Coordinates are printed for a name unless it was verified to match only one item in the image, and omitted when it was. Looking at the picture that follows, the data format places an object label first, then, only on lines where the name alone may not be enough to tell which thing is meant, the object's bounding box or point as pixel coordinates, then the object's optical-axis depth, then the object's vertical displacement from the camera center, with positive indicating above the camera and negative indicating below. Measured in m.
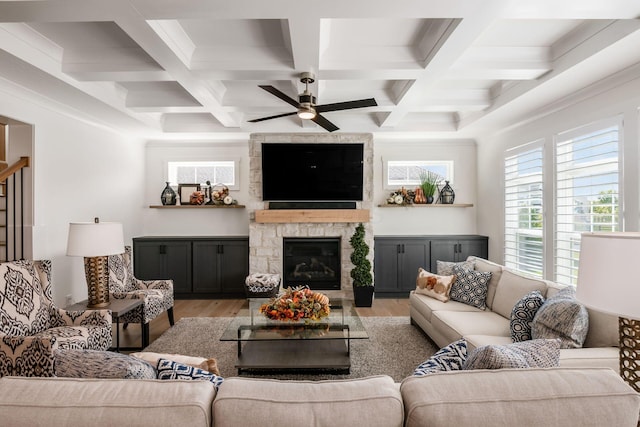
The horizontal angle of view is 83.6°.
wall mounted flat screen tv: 5.38 +0.66
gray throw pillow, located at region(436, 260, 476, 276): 3.95 -0.59
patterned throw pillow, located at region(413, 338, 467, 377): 1.46 -0.61
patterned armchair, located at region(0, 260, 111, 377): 2.06 -0.80
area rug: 3.03 -1.31
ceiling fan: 2.97 +0.94
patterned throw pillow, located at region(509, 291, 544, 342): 2.46 -0.71
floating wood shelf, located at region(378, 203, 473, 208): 5.82 +0.15
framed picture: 5.94 +0.41
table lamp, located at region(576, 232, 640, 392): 1.25 -0.24
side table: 3.11 -0.83
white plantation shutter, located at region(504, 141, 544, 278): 4.36 +0.05
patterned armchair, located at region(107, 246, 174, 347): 3.57 -0.84
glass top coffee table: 2.81 -1.15
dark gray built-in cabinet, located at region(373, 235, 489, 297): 5.61 -0.70
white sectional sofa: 2.04 -0.83
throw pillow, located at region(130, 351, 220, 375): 1.68 -0.71
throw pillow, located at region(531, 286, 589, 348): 2.16 -0.67
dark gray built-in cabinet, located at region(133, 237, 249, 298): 5.58 -0.80
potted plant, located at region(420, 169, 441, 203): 5.86 +0.53
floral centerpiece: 3.07 -0.81
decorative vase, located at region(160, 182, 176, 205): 5.84 +0.30
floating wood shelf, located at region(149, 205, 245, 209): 5.80 +0.14
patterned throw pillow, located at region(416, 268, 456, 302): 3.75 -0.76
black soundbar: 5.49 +0.15
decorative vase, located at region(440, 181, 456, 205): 5.90 +0.32
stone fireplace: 5.44 -0.18
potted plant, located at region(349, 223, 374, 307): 5.12 -0.88
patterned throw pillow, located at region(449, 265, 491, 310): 3.52 -0.74
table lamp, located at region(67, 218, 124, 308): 3.10 -0.30
